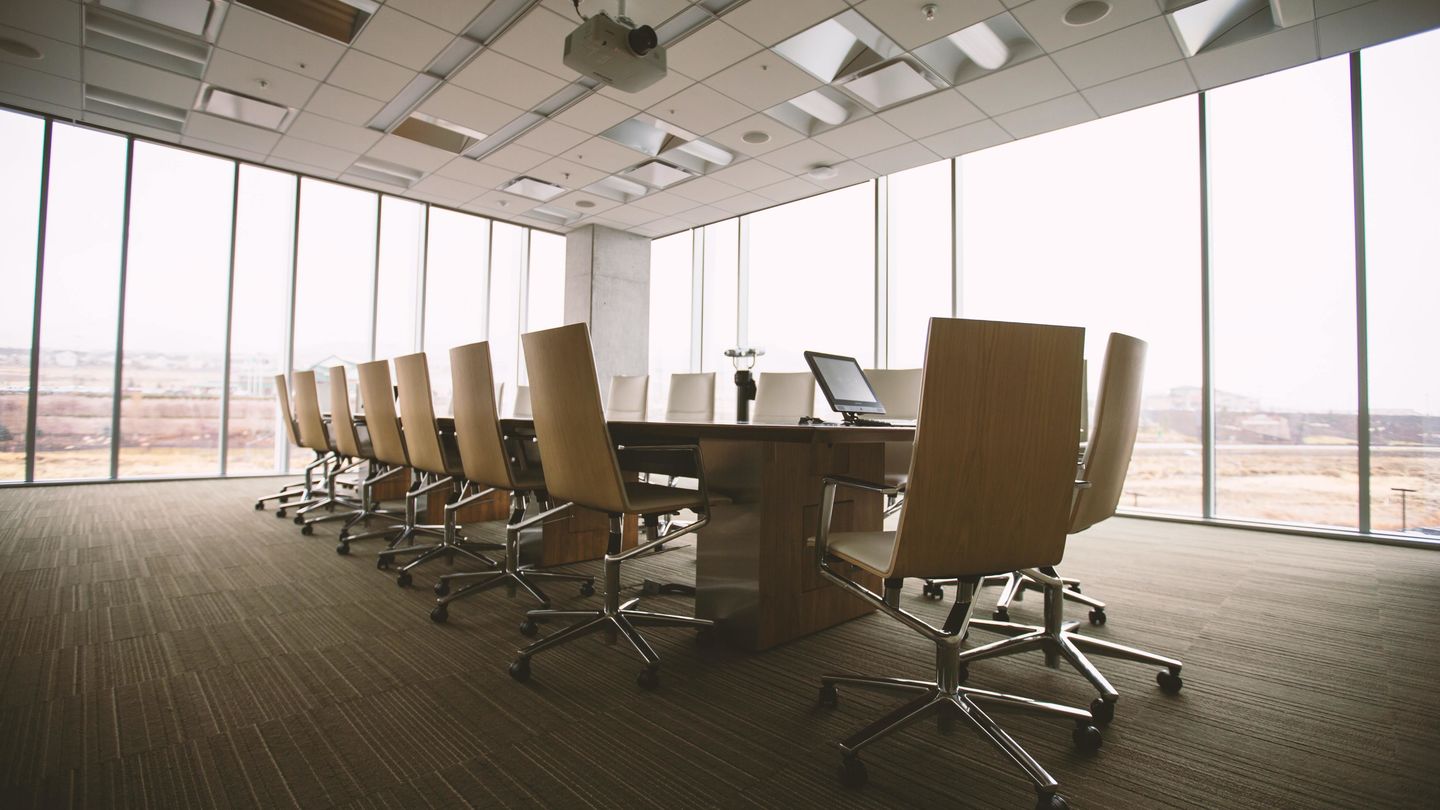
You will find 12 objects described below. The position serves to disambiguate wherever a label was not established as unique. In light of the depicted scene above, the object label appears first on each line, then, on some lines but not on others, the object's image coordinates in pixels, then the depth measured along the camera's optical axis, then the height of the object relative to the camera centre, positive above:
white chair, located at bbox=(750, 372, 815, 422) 4.30 +0.13
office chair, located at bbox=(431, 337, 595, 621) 2.61 -0.22
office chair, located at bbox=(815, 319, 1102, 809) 1.38 -0.12
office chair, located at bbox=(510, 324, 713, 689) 1.99 -0.18
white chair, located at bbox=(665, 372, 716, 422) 4.79 +0.12
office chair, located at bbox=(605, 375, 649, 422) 5.10 +0.12
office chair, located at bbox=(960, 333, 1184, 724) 1.86 -0.25
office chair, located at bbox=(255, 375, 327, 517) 5.25 -0.25
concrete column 8.78 +1.67
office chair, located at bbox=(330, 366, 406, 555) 4.23 -0.23
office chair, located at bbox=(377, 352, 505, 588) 3.08 -0.19
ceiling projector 3.52 +2.04
